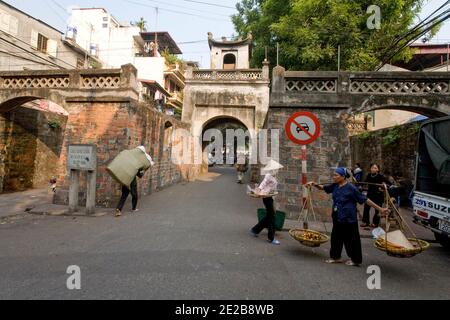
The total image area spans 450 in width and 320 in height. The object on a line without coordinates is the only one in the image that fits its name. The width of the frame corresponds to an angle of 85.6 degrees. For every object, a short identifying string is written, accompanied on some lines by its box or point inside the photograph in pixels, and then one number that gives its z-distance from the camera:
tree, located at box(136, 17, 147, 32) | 30.28
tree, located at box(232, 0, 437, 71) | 12.08
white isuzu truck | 4.21
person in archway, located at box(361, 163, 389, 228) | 6.18
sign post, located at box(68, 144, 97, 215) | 6.48
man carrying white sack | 6.51
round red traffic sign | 5.36
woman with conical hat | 4.79
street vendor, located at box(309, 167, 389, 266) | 3.78
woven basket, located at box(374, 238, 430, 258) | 3.22
